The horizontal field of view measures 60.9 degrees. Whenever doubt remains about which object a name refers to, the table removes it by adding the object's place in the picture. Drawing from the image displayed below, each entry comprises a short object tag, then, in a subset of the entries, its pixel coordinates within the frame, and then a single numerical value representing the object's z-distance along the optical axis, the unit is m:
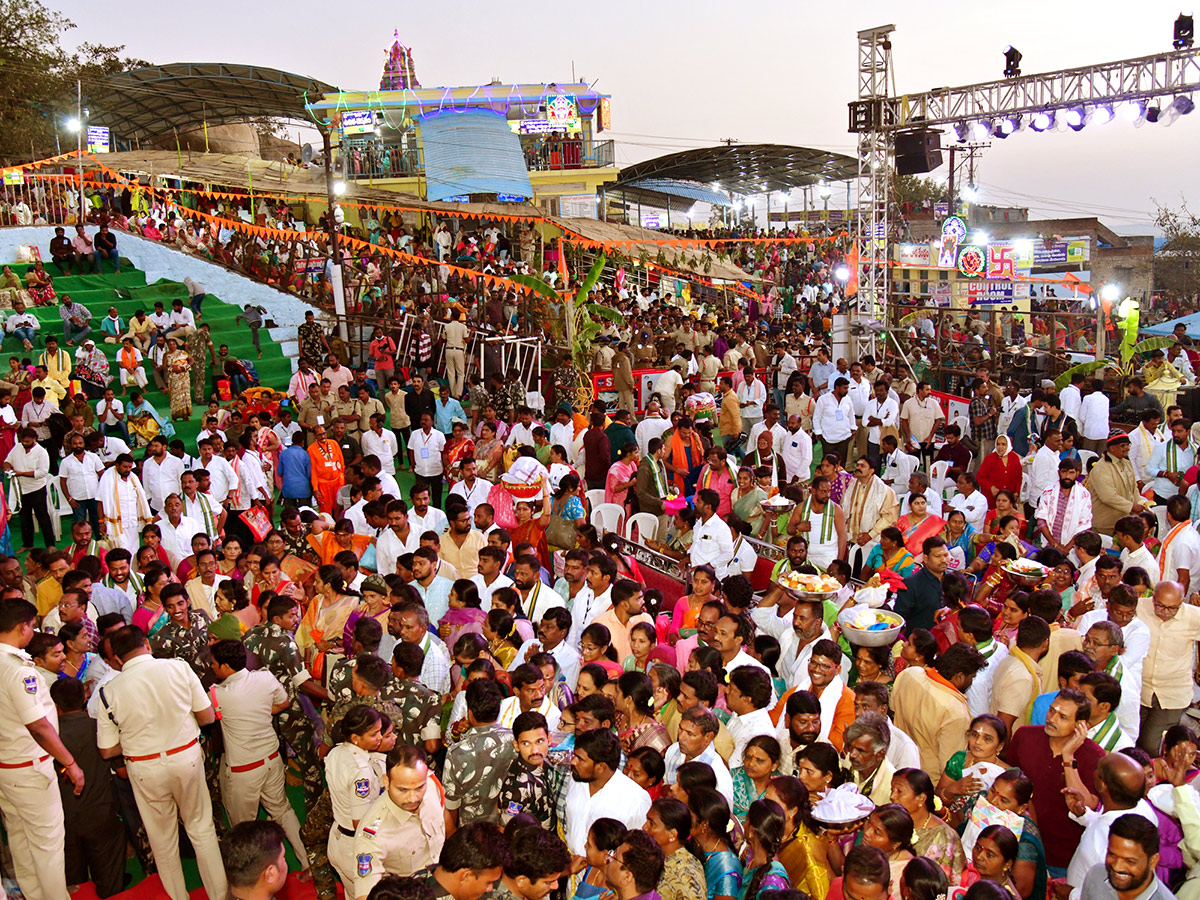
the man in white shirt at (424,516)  7.73
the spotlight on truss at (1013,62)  15.92
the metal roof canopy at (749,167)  33.01
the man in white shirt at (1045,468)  8.84
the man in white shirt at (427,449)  10.07
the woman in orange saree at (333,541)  7.45
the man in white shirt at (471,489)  8.57
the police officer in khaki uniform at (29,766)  4.69
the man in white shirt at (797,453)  10.11
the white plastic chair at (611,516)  9.01
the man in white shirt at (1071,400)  10.34
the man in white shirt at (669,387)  12.86
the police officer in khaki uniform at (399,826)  3.98
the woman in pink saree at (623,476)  8.97
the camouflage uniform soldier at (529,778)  4.34
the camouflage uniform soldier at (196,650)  5.49
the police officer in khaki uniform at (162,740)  4.77
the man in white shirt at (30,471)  9.54
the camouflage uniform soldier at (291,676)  5.20
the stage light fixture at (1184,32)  14.34
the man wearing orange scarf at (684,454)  9.87
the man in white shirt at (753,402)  12.93
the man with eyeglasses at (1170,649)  5.58
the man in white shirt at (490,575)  6.32
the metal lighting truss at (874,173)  16.05
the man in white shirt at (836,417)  10.99
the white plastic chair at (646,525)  8.73
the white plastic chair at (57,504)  9.98
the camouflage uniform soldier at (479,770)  4.33
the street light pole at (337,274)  14.60
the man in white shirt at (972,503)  8.02
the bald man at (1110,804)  3.79
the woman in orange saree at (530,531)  8.13
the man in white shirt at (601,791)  4.12
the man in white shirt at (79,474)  9.41
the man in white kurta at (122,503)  8.54
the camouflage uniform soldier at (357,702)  4.61
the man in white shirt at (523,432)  10.19
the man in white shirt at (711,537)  7.44
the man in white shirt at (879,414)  11.11
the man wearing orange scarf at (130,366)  13.64
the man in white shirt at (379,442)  10.15
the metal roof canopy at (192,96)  29.02
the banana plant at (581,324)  13.93
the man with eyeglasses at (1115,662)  5.15
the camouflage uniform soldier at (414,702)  4.70
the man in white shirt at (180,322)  14.75
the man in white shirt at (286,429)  10.43
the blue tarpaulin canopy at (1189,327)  18.49
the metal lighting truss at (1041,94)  14.65
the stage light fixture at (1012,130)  16.27
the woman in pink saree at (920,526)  7.51
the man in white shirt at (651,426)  10.69
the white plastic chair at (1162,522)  8.61
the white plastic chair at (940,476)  9.13
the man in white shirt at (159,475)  8.95
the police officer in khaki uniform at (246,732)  5.01
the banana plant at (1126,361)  13.17
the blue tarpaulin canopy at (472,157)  25.23
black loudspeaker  16.98
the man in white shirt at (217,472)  8.87
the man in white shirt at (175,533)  7.85
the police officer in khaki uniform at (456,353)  13.70
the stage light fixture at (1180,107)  14.66
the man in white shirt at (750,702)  4.83
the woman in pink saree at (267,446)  9.87
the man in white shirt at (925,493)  7.84
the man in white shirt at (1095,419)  10.28
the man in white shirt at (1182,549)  6.73
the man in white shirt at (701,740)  4.33
